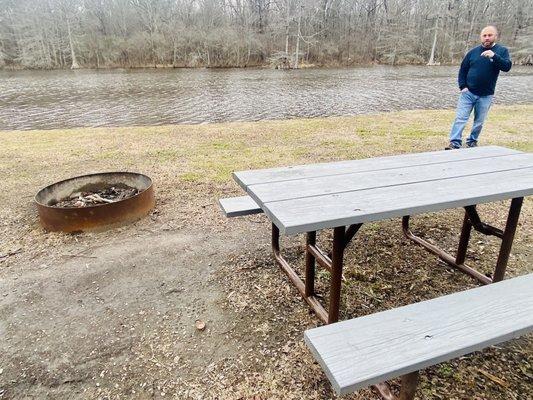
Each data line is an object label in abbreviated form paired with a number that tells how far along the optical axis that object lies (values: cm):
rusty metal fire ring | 316
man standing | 470
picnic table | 166
